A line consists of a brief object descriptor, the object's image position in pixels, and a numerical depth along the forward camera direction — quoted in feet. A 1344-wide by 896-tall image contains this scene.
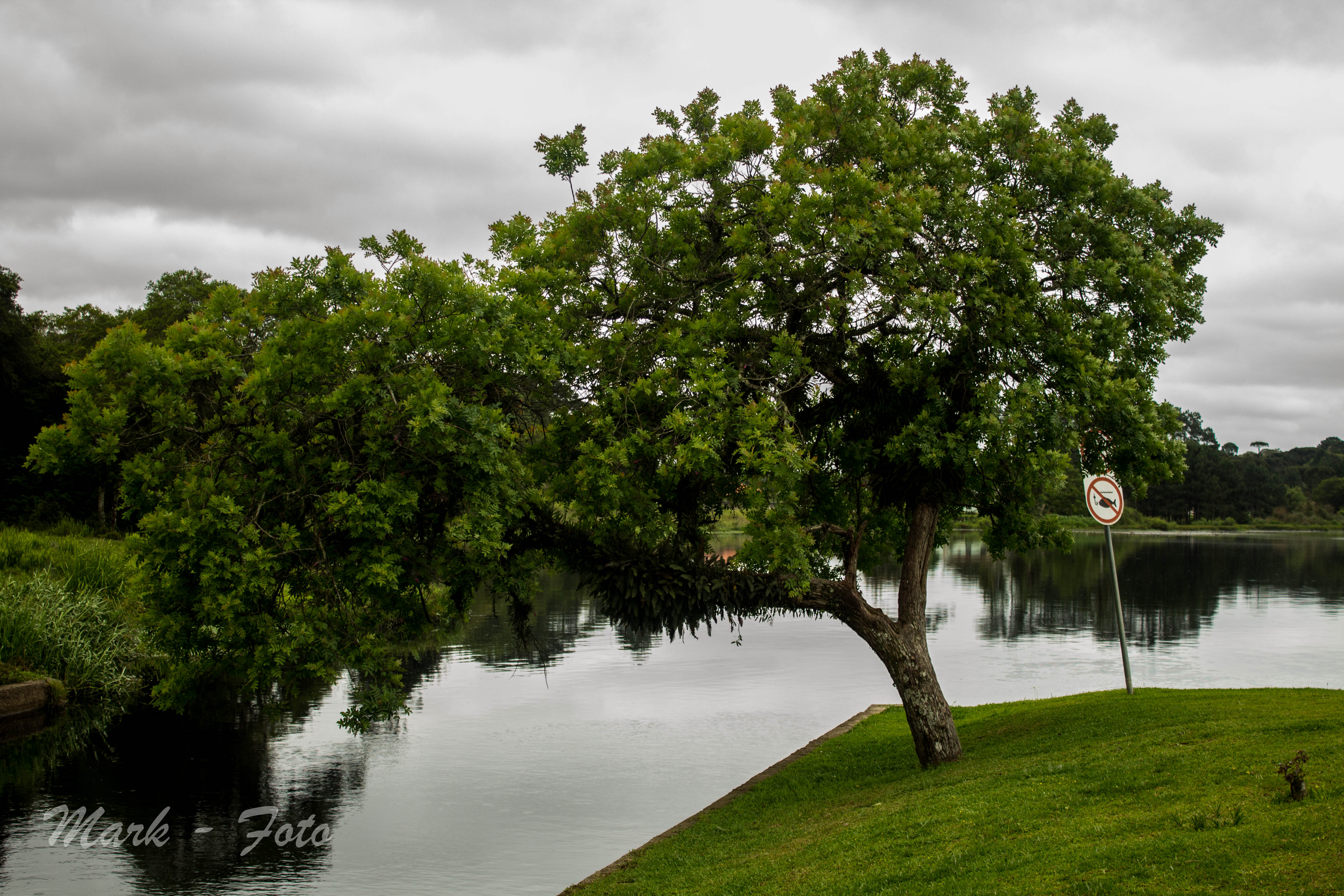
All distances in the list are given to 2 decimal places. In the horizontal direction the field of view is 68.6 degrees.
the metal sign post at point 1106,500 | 52.19
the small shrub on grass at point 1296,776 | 23.30
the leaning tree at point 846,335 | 37.86
